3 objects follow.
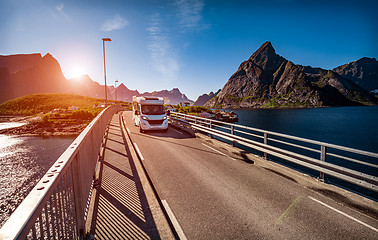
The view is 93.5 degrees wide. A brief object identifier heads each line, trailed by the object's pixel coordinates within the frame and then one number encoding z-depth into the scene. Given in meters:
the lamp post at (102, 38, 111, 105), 24.32
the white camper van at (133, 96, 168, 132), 14.81
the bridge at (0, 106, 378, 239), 2.58
